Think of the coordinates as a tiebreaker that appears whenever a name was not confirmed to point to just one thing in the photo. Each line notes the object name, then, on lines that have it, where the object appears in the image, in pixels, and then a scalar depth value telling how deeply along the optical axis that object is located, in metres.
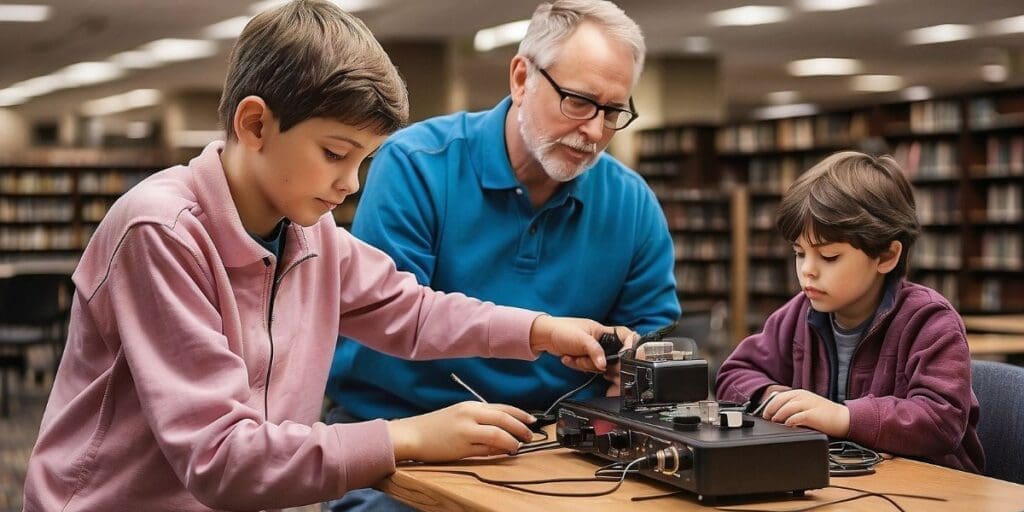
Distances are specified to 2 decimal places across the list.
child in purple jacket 1.57
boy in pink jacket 1.29
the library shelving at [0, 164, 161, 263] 13.18
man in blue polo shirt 1.91
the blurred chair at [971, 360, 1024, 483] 1.74
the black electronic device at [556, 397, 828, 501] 1.24
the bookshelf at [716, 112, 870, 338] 10.37
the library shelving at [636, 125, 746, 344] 9.95
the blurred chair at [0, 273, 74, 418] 7.35
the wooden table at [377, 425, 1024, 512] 1.25
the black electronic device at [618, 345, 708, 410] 1.44
